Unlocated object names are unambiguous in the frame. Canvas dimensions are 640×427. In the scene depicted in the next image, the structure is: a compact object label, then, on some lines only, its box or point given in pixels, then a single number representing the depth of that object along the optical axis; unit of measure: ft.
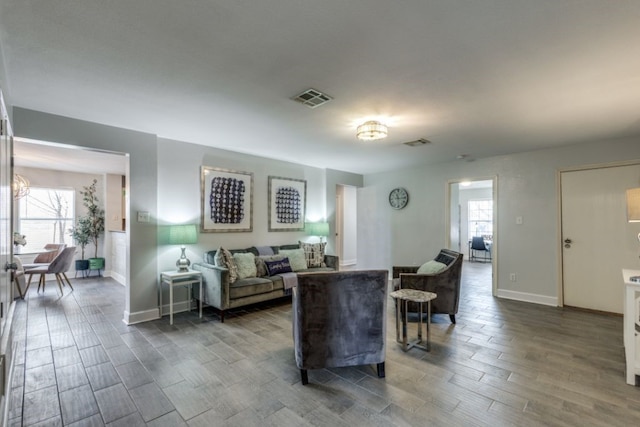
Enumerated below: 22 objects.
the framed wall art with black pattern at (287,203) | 17.40
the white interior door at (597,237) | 13.08
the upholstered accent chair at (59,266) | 16.38
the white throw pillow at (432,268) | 12.32
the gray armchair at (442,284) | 11.84
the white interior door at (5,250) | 5.63
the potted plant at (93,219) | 21.63
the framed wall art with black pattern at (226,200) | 14.66
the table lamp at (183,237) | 12.85
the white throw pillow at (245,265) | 13.79
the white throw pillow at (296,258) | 16.29
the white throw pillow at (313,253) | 17.11
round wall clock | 20.28
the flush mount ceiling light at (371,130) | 10.61
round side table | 9.49
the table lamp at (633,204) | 8.24
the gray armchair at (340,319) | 7.43
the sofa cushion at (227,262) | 12.98
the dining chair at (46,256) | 19.04
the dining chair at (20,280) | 14.37
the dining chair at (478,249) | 28.22
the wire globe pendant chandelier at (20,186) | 15.96
